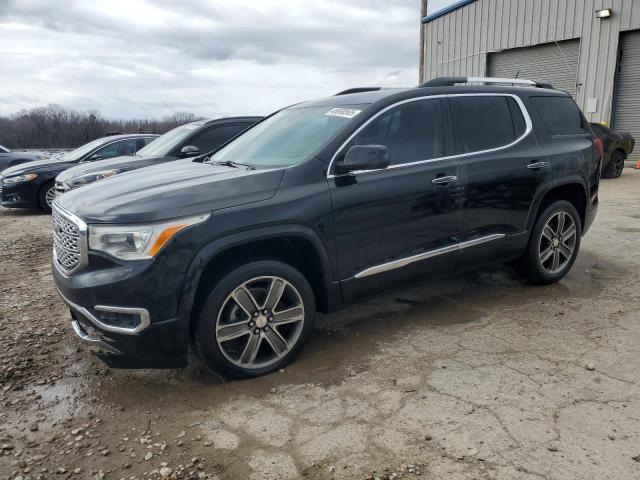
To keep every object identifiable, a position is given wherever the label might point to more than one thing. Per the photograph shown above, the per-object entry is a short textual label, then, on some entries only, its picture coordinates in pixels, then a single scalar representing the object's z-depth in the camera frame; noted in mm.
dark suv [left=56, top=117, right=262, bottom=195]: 7547
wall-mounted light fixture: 15016
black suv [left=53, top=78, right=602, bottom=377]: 2988
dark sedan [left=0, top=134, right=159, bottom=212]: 10000
